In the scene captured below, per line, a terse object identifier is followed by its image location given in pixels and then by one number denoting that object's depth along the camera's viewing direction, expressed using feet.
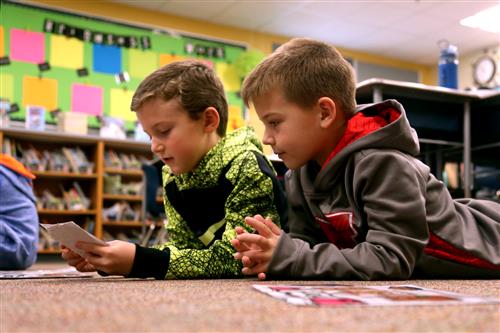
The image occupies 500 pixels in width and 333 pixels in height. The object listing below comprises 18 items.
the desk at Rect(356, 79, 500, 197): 8.63
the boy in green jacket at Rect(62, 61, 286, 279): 3.94
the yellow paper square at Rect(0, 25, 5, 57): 17.26
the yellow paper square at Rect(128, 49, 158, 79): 19.34
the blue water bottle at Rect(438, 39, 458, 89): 10.44
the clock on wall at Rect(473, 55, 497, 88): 22.50
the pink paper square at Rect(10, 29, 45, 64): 17.46
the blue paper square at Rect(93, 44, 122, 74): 18.79
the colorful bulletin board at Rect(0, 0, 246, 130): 17.40
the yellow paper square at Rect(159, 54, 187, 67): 19.88
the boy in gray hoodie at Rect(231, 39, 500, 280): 3.47
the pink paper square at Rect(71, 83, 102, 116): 18.12
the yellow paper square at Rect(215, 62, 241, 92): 20.75
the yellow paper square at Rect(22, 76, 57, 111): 17.42
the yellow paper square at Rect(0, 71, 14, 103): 17.13
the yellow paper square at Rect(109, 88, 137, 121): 18.66
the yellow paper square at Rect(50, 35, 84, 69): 18.10
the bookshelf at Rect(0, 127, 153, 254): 15.66
